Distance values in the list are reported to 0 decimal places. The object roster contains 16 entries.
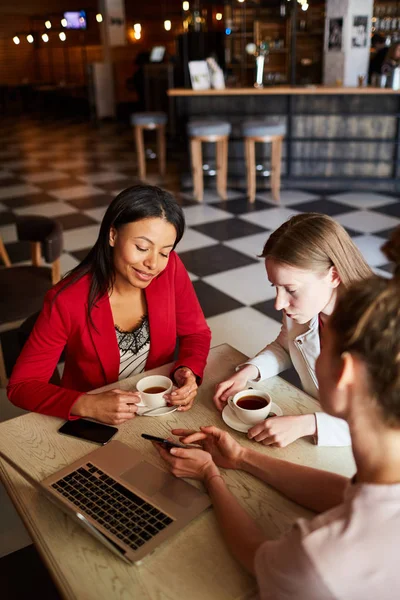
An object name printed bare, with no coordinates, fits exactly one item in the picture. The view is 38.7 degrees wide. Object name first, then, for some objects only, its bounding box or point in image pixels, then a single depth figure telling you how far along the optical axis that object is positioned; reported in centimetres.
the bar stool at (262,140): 533
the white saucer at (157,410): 131
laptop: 94
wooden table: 87
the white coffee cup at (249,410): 123
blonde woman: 136
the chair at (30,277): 243
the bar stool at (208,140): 538
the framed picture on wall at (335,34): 651
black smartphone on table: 123
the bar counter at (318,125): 570
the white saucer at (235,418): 125
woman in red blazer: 143
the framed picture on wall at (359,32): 643
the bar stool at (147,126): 639
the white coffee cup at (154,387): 131
